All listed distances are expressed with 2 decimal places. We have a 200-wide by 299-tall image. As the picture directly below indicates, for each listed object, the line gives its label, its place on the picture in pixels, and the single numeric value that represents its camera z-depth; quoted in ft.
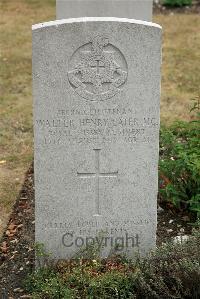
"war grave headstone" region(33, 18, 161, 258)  14.12
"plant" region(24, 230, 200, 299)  13.91
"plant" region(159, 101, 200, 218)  17.97
